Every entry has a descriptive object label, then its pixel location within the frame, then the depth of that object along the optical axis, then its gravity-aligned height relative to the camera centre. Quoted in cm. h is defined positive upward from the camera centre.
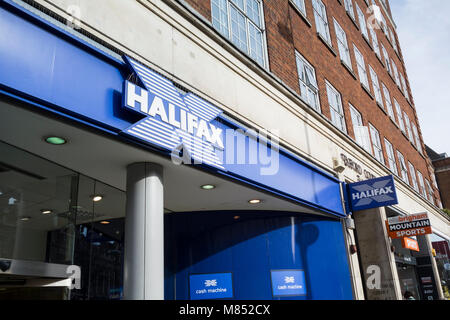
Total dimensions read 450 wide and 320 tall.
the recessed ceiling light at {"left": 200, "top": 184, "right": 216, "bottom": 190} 754 +209
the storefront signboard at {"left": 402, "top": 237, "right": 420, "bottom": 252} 1332 +152
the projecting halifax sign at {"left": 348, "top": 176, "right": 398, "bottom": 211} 1081 +262
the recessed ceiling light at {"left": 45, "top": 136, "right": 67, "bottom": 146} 527 +217
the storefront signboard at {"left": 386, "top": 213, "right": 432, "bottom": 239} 1168 +183
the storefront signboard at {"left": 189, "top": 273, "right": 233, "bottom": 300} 877 +36
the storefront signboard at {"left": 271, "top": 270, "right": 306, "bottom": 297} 916 +33
